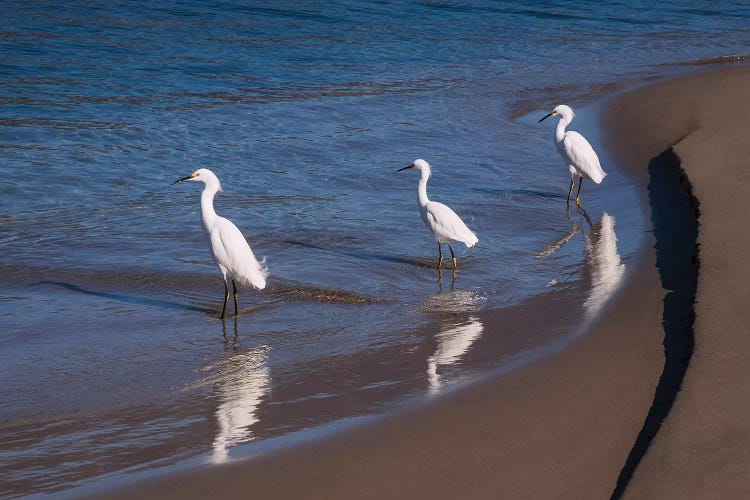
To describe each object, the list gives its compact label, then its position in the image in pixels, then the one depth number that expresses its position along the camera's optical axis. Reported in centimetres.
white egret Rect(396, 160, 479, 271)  1637
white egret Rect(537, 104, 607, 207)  2048
